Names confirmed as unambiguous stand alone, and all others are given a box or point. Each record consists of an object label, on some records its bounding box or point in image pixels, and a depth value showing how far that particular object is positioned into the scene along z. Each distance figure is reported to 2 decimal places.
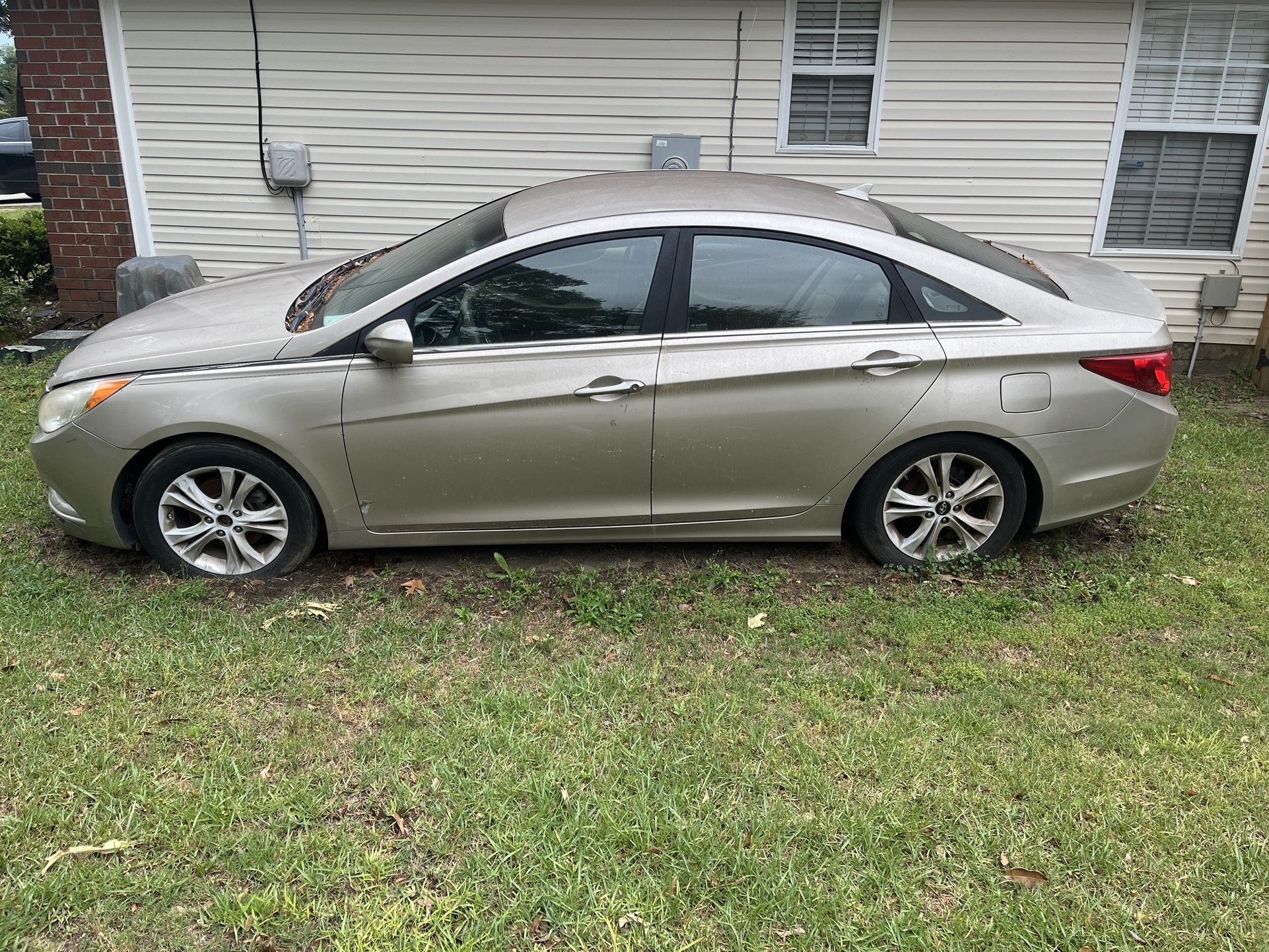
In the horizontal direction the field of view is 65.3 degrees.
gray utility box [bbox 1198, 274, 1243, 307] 7.34
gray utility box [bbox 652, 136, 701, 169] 7.40
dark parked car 14.59
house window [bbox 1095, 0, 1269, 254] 7.09
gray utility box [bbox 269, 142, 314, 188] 7.45
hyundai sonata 3.90
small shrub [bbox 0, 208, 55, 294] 9.65
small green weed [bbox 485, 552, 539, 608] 4.05
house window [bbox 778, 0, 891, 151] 7.20
